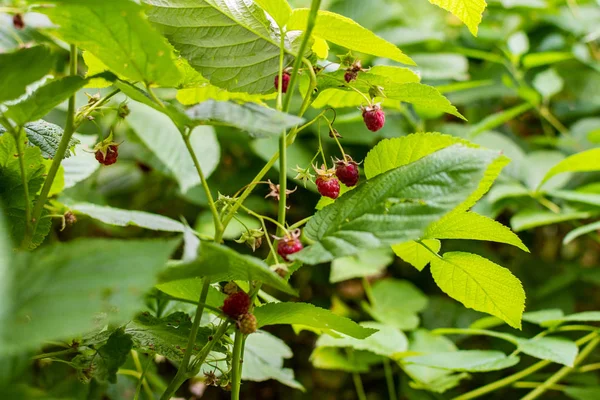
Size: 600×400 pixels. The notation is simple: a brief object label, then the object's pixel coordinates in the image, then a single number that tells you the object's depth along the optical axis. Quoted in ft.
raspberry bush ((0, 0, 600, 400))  3.40
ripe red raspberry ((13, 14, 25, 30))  3.62
